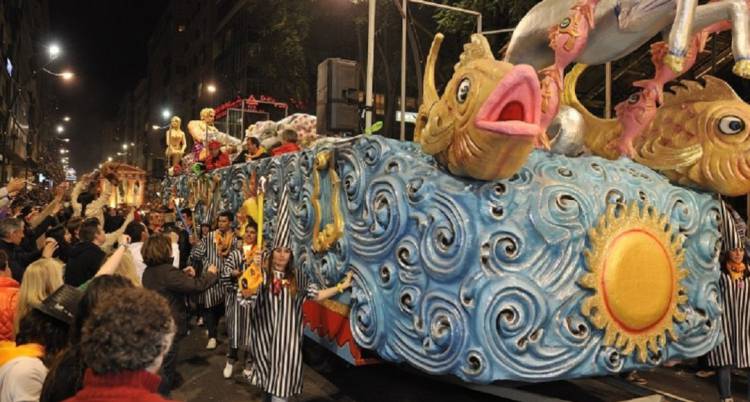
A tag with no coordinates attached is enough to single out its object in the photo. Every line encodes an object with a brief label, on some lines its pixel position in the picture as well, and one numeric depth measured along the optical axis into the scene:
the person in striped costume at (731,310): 6.05
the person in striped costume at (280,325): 5.04
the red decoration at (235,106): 17.28
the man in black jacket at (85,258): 5.00
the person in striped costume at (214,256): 8.03
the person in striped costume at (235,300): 6.14
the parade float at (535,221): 4.45
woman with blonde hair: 3.03
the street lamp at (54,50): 16.31
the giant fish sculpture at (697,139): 5.46
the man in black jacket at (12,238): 5.88
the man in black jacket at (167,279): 5.12
